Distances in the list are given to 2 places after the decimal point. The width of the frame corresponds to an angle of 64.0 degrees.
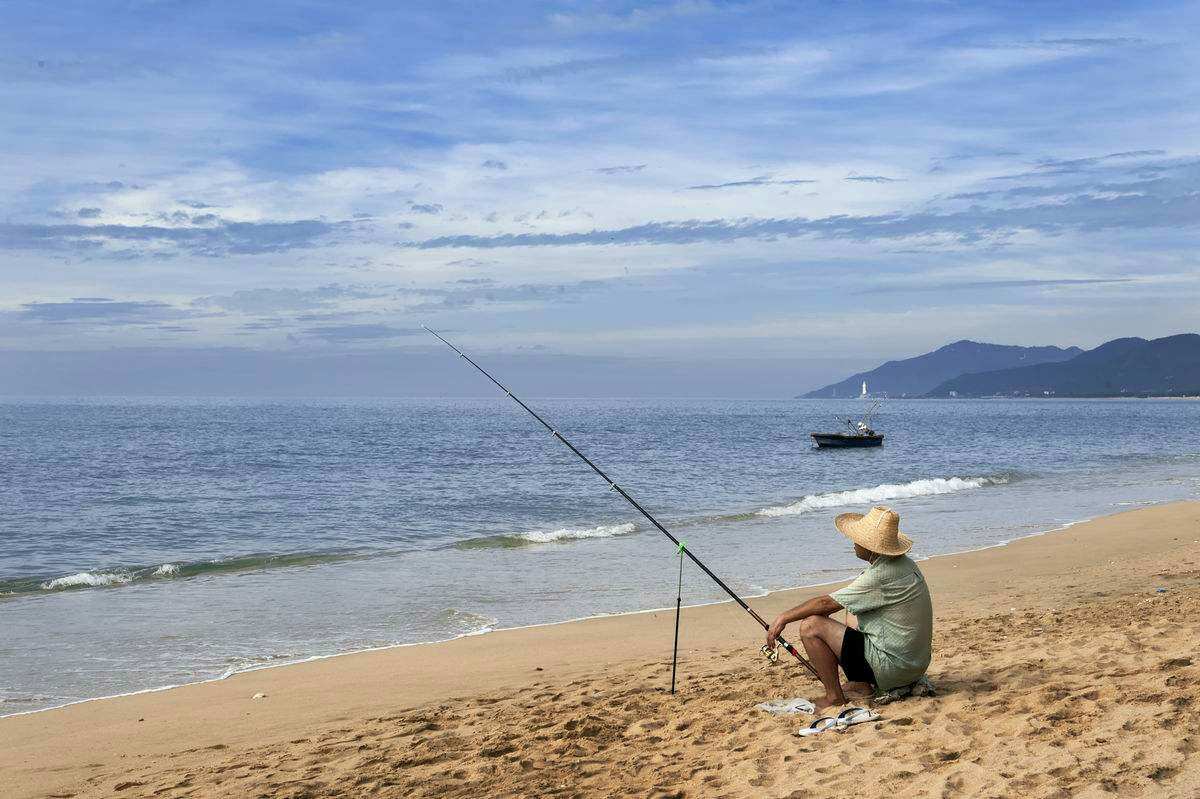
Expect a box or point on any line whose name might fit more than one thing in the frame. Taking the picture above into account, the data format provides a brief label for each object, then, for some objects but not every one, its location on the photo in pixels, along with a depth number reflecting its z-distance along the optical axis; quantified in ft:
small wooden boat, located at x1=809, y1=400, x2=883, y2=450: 157.89
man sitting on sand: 17.90
